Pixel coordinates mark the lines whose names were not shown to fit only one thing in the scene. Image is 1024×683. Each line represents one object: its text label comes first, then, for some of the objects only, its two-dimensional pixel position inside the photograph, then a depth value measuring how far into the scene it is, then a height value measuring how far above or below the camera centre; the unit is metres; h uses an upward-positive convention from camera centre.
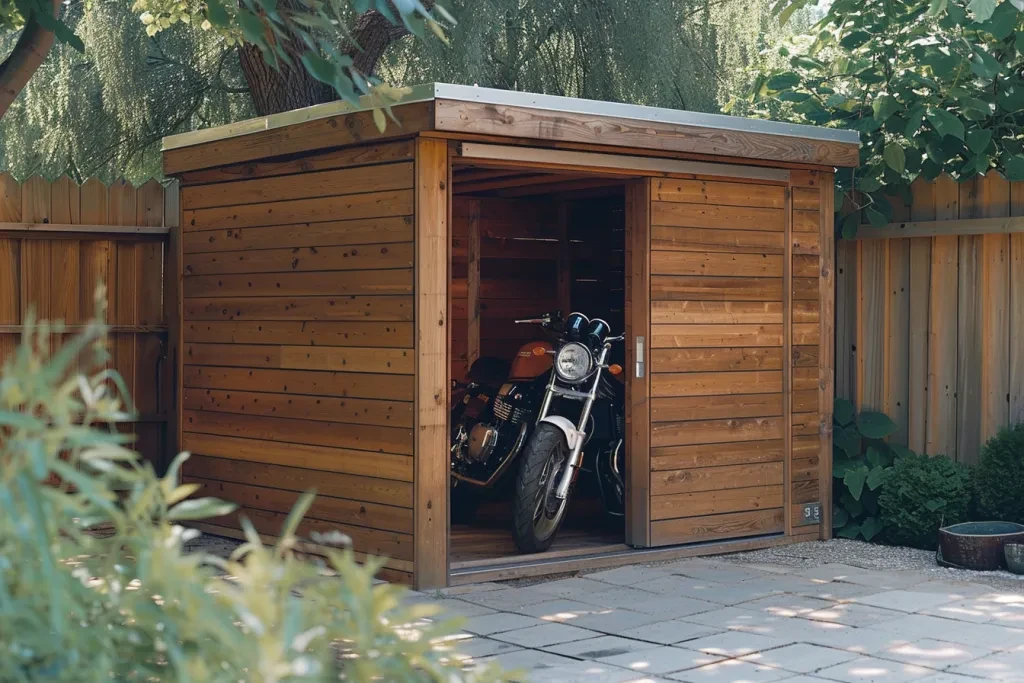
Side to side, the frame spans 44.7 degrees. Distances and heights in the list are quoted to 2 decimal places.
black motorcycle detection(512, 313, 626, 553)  5.66 -0.45
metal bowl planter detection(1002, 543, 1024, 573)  5.56 -0.95
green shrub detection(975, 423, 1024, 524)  5.93 -0.64
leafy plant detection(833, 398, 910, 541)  6.43 -0.65
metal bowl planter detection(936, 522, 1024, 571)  5.64 -0.93
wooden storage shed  5.22 +0.13
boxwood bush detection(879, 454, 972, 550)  6.11 -0.77
